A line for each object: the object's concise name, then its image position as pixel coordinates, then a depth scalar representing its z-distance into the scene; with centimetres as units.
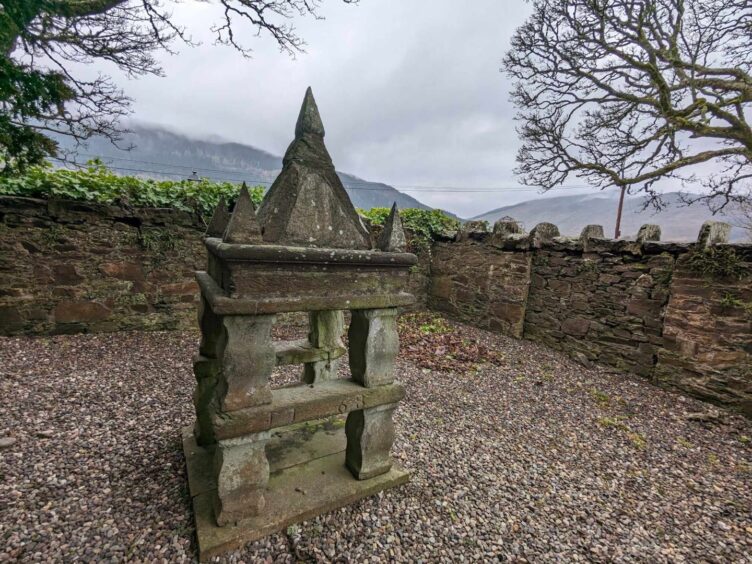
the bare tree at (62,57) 263
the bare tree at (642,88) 817
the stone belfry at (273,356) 200
